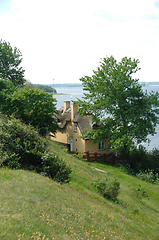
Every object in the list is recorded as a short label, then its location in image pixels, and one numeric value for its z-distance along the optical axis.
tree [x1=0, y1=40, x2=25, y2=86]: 50.75
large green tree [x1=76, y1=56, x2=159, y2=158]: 34.09
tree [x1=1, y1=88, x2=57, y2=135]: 34.12
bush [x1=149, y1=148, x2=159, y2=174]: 37.31
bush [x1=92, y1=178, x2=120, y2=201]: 18.00
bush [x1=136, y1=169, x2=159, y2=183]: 31.27
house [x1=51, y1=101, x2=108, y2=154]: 39.78
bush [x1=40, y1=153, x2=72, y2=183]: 16.47
